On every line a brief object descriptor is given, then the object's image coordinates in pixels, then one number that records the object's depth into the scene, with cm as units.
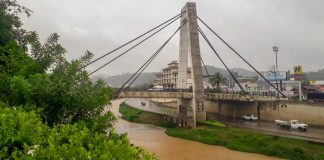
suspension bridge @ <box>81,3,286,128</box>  4484
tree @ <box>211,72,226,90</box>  6788
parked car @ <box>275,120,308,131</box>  3872
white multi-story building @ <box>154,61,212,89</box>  10388
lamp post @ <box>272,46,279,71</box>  6075
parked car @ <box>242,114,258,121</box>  5193
